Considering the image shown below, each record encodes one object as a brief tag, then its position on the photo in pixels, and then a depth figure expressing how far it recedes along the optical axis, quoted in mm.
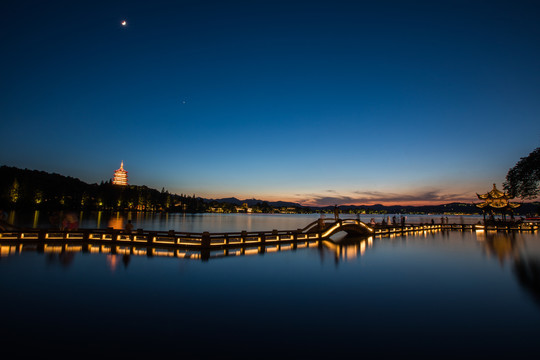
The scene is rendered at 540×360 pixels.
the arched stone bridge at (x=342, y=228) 31375
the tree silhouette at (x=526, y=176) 13788
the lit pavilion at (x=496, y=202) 48894
